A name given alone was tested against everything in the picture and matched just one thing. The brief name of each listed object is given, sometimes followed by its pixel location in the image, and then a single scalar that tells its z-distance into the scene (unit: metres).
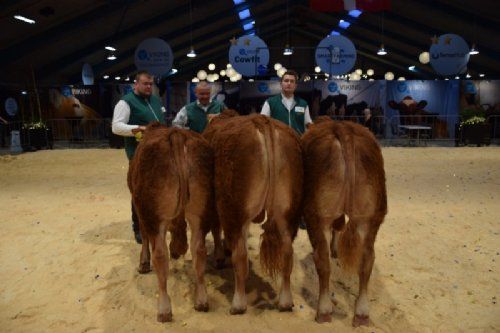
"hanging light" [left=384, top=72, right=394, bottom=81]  24.17
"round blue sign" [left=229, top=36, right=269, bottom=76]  15.15
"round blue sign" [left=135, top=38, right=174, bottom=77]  14.11
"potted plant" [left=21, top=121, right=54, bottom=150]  15.70
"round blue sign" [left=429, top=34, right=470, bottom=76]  14.97
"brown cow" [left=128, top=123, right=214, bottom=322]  3.13
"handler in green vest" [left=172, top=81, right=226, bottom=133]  4.86
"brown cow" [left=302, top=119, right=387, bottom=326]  3.10
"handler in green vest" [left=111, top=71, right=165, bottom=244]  4.34
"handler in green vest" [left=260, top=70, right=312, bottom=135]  4.93
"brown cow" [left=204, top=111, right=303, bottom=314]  3.12
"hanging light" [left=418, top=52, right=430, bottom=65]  18.30
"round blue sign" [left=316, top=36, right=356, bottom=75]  15.19
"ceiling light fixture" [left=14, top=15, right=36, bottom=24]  14.19
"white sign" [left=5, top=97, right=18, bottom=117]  19.98
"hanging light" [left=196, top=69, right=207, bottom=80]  20.73
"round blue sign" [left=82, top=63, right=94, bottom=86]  22.06
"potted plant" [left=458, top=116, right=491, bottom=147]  15.58
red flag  12.10
